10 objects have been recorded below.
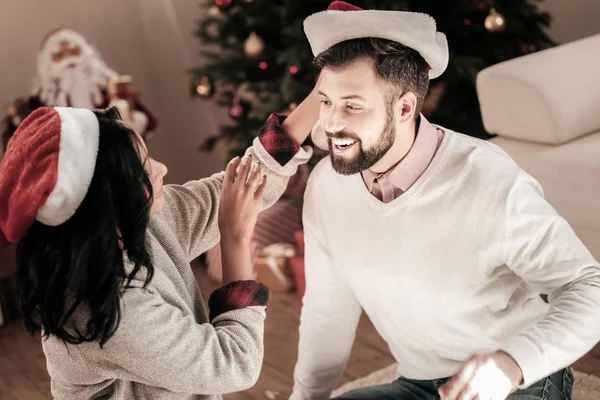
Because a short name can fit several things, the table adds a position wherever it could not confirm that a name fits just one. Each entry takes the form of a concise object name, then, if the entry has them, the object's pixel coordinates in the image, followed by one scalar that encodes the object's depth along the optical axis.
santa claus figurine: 2.96
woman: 1.08
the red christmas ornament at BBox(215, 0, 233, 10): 2.76
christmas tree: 2.56
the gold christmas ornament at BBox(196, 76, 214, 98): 2.96
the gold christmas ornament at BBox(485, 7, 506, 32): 2.62
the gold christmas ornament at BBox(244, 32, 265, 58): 2.71
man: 1.19
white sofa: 2.04
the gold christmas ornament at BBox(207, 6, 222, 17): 2.88
